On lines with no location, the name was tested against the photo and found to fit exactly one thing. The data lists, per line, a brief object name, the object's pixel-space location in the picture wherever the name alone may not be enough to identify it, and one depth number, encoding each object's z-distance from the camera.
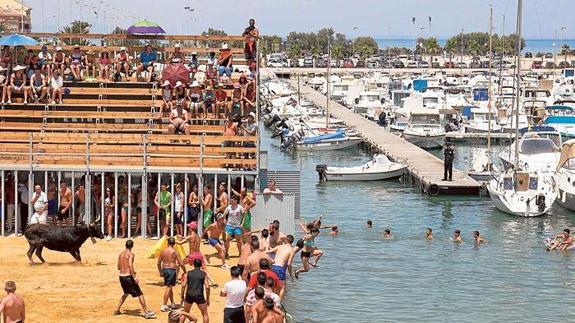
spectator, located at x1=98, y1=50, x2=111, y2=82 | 40.44
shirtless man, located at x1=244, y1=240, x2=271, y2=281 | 23.30
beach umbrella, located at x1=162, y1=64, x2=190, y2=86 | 37.72
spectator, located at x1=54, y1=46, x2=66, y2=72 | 40.29
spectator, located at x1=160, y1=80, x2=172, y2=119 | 37.03
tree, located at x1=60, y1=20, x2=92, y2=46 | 107.31
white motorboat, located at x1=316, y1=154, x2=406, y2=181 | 61.00
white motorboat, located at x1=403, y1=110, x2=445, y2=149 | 77.50
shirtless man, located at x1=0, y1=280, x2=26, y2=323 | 20.47
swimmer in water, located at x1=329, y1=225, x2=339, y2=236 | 43.41
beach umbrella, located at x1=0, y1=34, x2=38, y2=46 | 40.59
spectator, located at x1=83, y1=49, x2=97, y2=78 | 41.82
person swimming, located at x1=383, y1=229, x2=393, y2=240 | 43.09
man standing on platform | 55.38
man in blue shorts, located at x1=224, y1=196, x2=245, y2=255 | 30.41
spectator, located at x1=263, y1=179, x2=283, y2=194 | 31.98
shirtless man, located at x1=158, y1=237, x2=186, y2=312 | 24.64
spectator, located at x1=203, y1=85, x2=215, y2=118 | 37.53
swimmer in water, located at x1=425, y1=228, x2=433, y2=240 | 43.12
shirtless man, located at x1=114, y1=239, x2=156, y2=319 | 23.89
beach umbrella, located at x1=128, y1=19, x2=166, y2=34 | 43.62
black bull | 28.67
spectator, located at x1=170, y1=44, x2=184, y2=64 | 38.72
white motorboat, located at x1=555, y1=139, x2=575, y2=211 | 50.78
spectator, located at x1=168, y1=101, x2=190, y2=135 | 35.44
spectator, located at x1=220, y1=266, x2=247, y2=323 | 21.33
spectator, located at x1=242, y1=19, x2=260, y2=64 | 38.31
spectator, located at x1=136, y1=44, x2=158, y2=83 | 40.94
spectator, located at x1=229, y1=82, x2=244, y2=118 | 37.03
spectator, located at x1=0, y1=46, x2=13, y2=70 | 39.30
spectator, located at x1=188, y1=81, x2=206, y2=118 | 36.97
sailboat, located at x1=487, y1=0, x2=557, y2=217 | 48.72
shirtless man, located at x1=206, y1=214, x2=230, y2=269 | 29.55
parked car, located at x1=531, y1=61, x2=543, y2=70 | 177.75
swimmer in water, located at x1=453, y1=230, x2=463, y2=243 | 42.22
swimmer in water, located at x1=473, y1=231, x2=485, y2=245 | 42.07
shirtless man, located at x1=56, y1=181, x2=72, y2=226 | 32.78
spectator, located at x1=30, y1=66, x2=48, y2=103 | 38.03
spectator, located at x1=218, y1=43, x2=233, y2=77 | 39.22
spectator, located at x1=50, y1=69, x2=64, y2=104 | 38.03
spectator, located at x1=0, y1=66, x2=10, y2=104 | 37.97
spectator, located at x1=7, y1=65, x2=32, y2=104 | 37.97
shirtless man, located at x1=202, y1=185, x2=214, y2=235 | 32.22
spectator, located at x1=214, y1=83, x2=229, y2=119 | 37.34
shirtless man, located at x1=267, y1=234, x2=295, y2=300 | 24.77
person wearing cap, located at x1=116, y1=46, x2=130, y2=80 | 40.87
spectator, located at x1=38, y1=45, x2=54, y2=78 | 39.77
